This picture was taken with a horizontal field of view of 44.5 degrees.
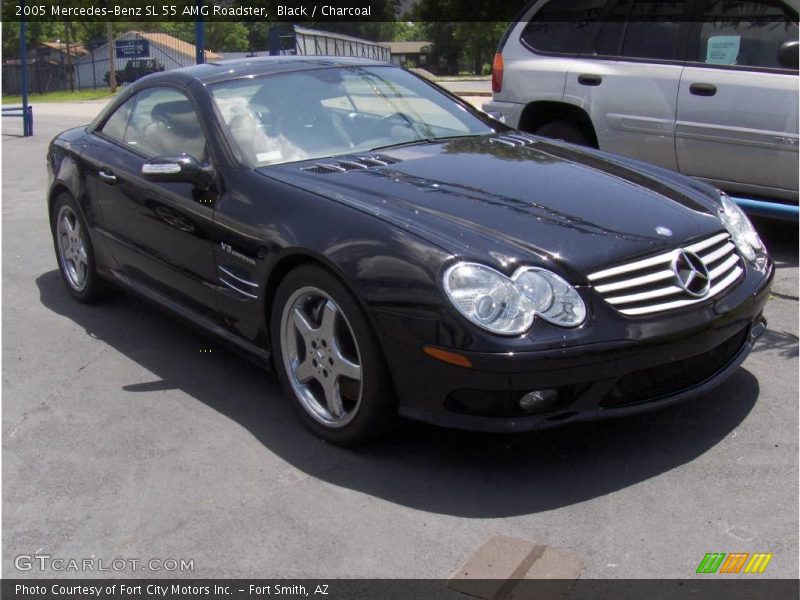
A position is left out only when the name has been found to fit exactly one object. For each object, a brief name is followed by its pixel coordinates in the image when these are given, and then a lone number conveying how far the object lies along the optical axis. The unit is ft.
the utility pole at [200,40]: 41.29
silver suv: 21.33
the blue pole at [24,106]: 55.06
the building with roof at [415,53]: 269.66
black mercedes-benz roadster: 11.23
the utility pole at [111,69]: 134.82
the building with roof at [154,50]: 119.85
